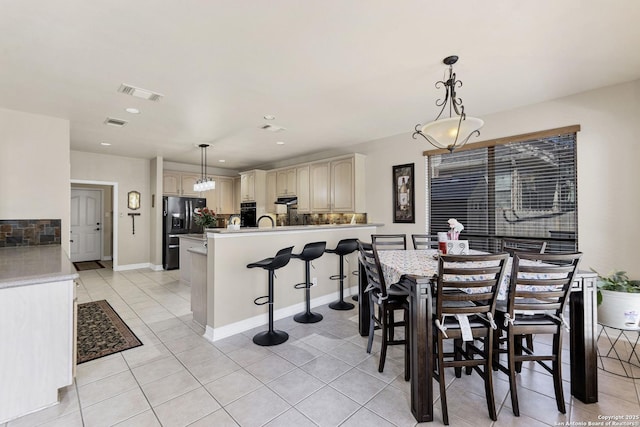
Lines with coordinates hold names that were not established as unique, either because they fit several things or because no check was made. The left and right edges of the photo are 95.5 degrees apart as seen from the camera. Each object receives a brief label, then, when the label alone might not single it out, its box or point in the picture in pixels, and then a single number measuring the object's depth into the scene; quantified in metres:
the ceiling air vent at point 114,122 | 3.91
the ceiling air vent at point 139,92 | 2.92
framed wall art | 4.62
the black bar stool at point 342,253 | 3.81
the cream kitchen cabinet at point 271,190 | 6.84
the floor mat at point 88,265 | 6.75
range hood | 6.30
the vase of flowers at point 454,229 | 2.63
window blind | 3.34
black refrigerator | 6.43
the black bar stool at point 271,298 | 2.90
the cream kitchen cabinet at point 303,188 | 6.00
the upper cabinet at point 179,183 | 6.86
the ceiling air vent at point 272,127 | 4.30
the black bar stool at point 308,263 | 3.36
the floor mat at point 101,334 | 2.75
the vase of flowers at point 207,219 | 5.23
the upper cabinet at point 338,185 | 5.16
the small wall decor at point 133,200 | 6.53
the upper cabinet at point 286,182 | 6.31
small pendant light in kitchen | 5.33
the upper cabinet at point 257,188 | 7.01
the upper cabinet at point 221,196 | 7.65
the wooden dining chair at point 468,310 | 1.77
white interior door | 7.53
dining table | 1.83
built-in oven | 7.15
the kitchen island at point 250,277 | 3.01
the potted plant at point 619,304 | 2.35
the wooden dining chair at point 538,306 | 1.83
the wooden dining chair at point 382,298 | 2.27
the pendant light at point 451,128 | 2.27
